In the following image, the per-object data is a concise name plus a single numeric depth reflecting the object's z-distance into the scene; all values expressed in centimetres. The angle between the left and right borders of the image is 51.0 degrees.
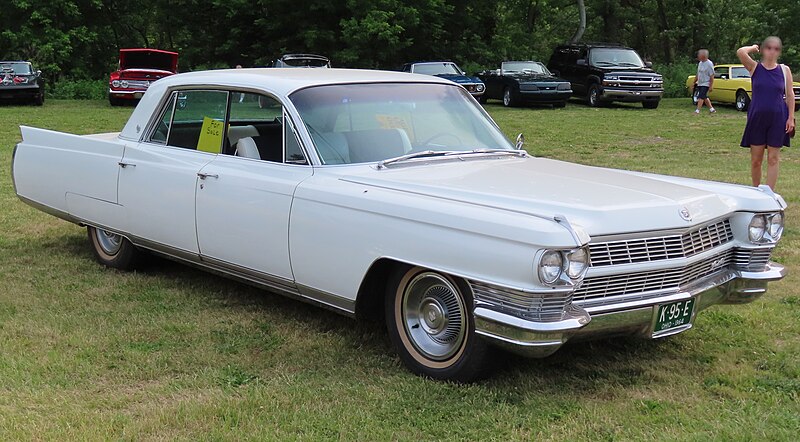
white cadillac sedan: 362
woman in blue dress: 777
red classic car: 2361
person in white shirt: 2172
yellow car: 2266
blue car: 2309
